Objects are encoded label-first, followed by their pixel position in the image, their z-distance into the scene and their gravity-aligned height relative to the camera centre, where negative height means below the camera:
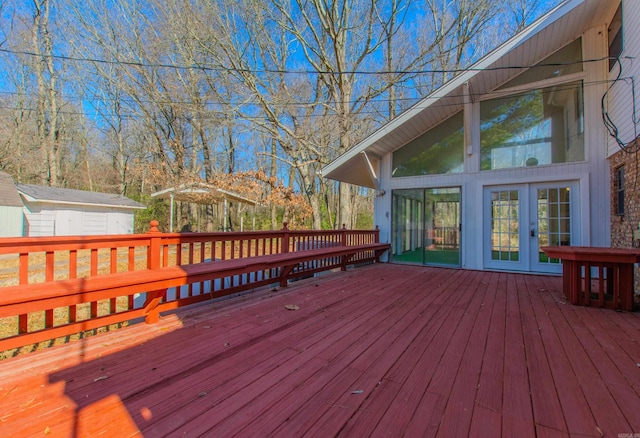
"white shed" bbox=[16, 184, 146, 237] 10.98 +0.45
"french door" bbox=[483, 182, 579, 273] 5.42 +0.04
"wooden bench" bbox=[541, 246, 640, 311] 3.25 -0.58
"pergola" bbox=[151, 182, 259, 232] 10.23 +1.06
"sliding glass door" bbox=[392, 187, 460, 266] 6.44 -0.04
